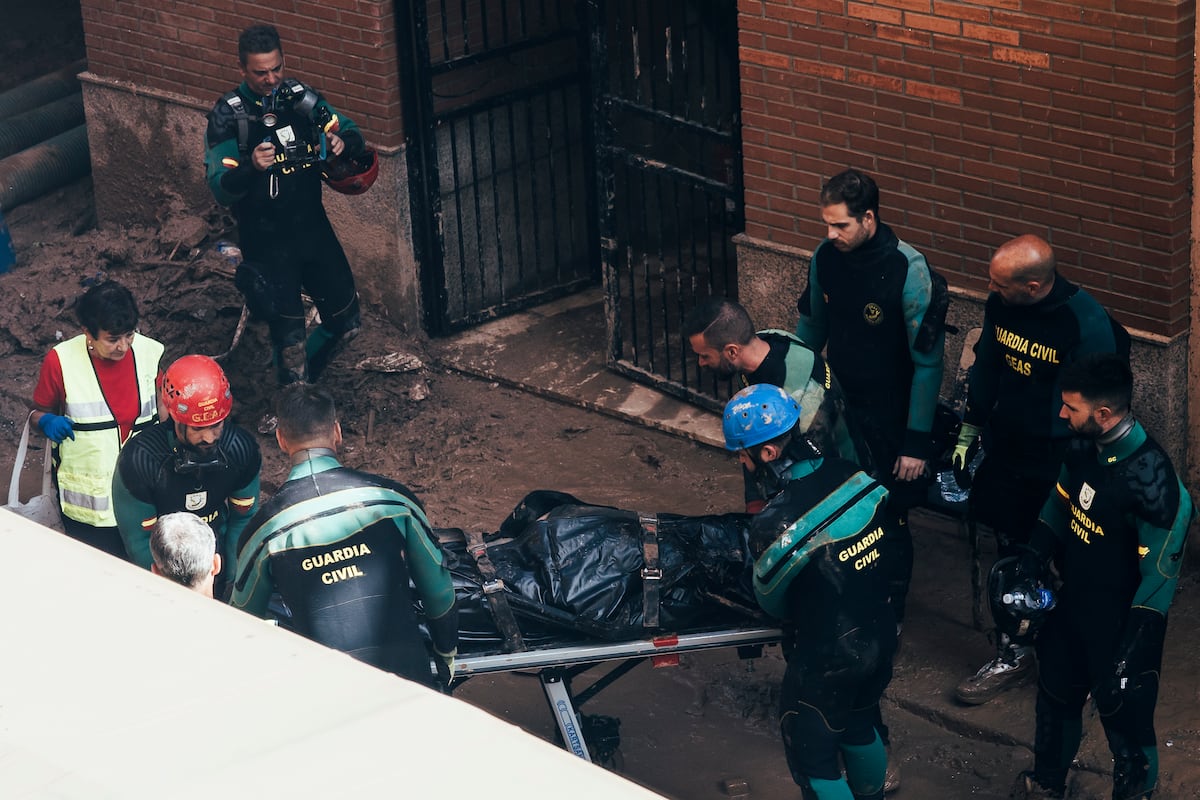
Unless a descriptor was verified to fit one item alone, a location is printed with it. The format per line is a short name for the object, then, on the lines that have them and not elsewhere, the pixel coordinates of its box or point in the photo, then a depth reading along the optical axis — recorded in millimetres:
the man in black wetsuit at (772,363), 12578
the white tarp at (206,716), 5504
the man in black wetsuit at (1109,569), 11047
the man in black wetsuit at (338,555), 11172
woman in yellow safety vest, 13461
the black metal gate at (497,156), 20328
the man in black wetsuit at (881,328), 13523
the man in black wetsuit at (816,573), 11117
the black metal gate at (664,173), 18422
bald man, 12727
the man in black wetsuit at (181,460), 12461
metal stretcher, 11977
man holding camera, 17156
